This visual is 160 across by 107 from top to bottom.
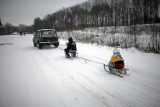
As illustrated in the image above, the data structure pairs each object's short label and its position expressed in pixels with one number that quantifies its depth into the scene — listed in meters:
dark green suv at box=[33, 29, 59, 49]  15.25
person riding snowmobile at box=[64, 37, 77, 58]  10.62
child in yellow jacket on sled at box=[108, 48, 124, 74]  6.34
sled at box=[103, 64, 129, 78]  6.36
